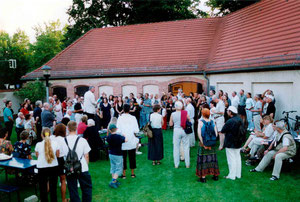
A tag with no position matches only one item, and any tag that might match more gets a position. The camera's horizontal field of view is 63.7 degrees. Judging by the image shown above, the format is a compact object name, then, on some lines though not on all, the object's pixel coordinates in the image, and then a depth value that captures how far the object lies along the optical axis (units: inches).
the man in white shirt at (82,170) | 192.7
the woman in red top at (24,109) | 466.1
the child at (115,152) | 243.1
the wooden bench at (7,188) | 205.1
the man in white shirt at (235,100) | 482.3
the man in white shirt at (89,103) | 414.0
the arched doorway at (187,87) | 837.2
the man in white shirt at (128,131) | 267.9
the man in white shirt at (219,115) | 372.8
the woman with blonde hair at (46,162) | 190.5
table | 218.1
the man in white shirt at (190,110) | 380.0
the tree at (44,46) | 1160.2
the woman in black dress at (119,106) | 510.6
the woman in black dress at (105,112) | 512.4
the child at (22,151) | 254.4
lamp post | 435.4
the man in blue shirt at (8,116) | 434.0
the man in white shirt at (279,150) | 262.2
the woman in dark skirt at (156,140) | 298.6
